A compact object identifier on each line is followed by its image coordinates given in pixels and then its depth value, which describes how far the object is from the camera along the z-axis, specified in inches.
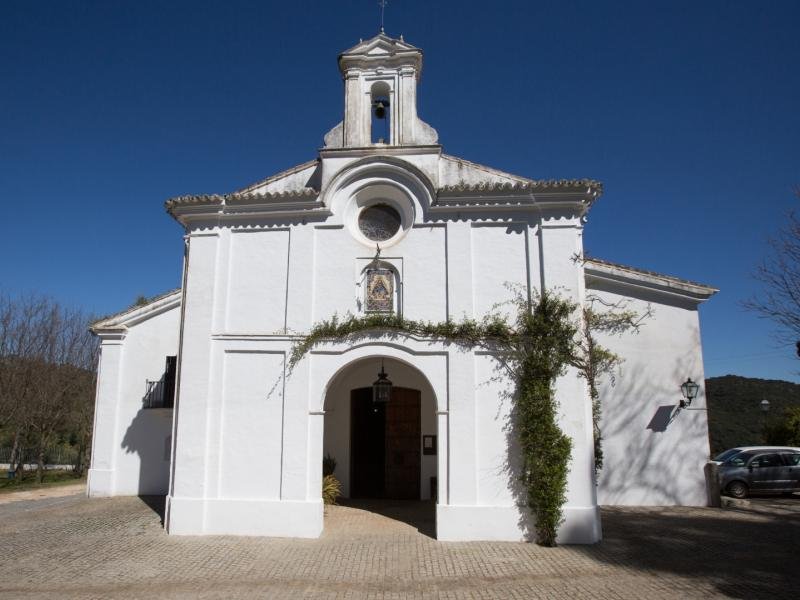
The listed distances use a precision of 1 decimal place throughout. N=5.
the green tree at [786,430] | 739.4
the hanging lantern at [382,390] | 463.8
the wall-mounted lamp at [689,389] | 516.4
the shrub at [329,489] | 493.7
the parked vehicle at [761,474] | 593.9
